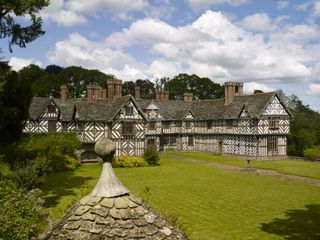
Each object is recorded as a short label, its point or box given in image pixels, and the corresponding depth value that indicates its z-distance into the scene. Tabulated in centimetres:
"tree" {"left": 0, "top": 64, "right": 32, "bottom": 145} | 2080
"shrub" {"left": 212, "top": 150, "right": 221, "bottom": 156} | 4831
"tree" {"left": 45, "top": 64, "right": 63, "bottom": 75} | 9706
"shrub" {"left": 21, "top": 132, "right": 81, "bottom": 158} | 3170
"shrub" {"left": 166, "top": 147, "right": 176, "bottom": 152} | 5397
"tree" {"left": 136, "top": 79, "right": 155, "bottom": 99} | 10594
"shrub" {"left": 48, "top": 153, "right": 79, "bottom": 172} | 3158
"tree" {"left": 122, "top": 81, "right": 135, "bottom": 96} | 9331
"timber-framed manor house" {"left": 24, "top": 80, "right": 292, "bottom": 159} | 4016
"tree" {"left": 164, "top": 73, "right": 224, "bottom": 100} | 9744
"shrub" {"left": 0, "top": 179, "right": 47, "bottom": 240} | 775
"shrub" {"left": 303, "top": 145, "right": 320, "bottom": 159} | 4402
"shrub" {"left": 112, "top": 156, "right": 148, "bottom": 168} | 3534
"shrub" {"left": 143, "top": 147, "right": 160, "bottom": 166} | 3652
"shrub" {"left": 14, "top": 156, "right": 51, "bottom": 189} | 1822
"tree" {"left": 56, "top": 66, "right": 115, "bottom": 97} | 8469
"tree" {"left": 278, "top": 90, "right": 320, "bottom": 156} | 4622
